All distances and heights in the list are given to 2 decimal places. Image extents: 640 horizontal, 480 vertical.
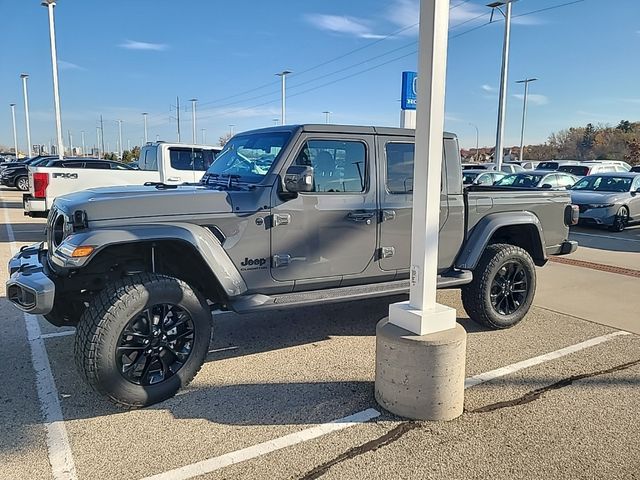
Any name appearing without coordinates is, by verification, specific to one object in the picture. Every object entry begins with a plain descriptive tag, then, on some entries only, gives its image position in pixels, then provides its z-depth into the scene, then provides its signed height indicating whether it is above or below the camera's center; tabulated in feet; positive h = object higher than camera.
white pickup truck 35.19 -1.01
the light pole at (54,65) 71.61 +13.24
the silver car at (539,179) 52.29 -1.51
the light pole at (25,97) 127.77 +15.60
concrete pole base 10.64 -4.39
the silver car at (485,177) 60.39 -1.59
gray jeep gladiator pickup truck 11.30 -2.29
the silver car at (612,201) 44.88 -3.13
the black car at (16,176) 78.54 -2.79
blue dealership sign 32.91 +4.64
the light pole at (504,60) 75.77 +15.38
